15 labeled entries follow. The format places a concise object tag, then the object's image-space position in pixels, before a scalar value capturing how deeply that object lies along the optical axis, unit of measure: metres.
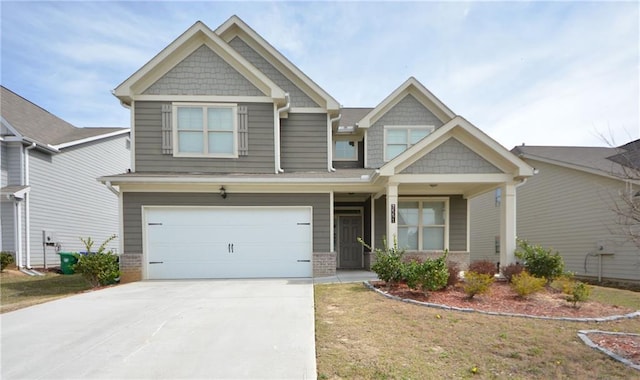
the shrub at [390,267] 7.45
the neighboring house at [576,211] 11.86
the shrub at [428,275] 6.75
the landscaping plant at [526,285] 6.68
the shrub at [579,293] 6.20
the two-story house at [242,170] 9.00
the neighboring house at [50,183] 12.37
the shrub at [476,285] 6.51
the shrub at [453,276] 7.35
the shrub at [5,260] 11.35
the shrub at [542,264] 7.88
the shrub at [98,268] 8.49
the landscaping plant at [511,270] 8.01
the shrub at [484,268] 8.23
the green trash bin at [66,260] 12.30
